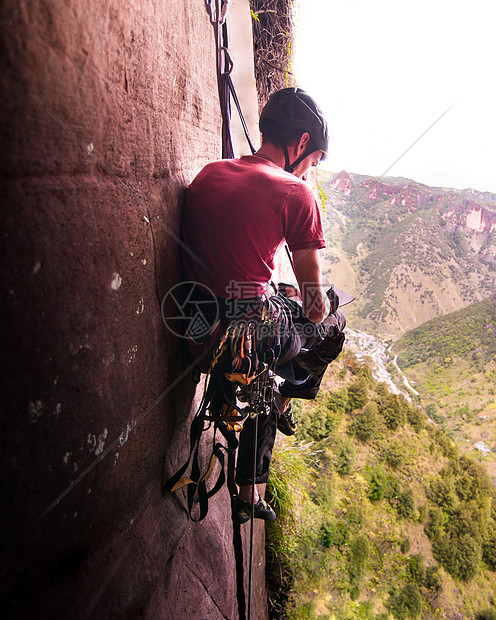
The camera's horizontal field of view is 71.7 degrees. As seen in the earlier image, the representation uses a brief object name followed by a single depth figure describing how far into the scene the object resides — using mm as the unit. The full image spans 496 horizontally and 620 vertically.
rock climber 1668
